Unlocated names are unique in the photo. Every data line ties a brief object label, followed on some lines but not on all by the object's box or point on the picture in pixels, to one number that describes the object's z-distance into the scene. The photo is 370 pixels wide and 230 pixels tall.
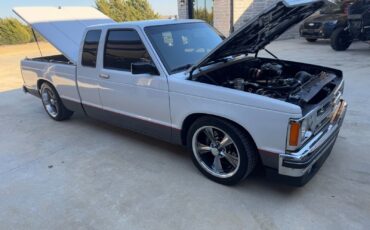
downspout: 15.17
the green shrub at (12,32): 19.69
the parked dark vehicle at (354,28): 10.21
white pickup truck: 2.87
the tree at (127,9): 21.38
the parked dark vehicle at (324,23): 11.81
